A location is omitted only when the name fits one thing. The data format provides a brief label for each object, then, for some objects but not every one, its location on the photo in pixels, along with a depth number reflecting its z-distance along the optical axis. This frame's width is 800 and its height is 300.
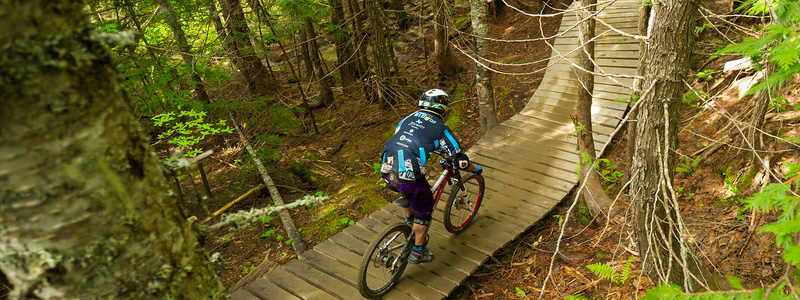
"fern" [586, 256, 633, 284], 4.46
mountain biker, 4.82
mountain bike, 4.91
